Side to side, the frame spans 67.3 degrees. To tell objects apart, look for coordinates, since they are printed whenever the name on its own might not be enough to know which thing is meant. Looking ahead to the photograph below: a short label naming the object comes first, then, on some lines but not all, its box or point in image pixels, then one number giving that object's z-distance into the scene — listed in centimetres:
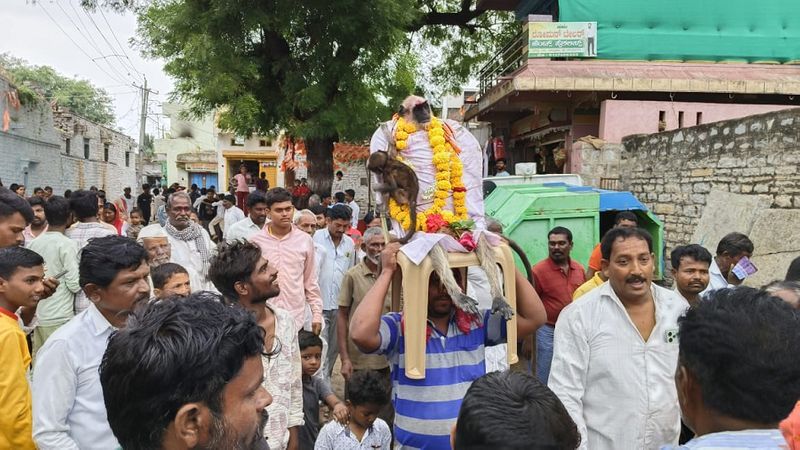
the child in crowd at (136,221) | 1132
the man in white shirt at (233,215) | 1048
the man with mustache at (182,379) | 138
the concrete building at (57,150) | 1773
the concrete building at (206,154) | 3519
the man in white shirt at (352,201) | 1307
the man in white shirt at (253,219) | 604
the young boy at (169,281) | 338
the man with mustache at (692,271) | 408
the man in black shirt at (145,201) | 1608
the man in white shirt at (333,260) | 609
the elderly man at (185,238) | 480
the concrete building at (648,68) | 1261
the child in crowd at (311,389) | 389
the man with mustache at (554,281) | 535
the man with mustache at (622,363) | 273
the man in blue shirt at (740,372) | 156
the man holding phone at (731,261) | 474
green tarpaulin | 1332
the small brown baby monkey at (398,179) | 307
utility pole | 2827
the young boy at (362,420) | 355
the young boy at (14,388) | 248
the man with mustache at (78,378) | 226
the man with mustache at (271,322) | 293
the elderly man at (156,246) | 446
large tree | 1179
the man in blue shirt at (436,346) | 275
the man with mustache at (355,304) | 483
